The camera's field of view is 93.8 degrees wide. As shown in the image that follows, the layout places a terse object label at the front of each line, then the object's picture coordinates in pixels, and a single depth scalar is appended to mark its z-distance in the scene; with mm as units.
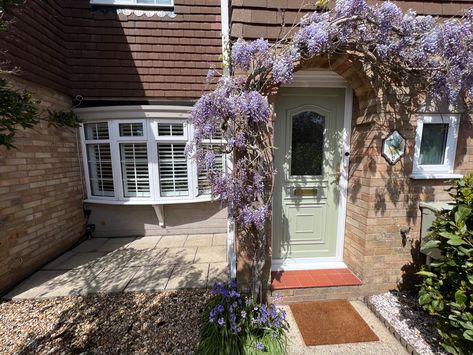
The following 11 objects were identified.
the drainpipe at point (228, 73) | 2143
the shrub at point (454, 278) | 1659
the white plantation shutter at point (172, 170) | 4191
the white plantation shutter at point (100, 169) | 4211
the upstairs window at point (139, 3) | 3931
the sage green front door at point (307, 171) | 2635
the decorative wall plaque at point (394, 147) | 2291
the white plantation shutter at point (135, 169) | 4145
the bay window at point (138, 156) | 4031
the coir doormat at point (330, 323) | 2025
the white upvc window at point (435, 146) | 2357
